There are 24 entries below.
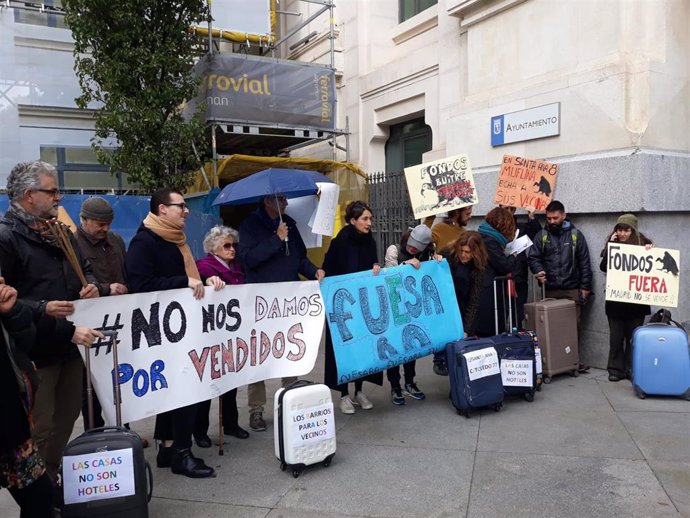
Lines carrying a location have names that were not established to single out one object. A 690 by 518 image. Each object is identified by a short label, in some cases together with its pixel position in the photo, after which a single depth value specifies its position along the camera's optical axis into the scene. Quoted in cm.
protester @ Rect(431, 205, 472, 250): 654
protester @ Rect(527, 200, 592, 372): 650
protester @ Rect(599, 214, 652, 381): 599
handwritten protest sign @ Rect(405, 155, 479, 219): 643
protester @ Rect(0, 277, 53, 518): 252
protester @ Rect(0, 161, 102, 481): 310
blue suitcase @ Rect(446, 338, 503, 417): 501
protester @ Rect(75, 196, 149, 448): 440
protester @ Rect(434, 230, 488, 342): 548
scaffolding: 1052
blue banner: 489
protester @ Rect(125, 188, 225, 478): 390
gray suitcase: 610
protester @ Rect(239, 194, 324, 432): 485
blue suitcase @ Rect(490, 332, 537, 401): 530
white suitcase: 394
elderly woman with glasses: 457
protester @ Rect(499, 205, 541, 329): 638
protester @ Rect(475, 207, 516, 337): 551
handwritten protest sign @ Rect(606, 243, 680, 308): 564
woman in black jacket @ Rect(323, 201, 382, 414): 524
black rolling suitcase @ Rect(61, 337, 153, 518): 293
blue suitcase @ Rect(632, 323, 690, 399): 539
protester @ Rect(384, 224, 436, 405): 554
